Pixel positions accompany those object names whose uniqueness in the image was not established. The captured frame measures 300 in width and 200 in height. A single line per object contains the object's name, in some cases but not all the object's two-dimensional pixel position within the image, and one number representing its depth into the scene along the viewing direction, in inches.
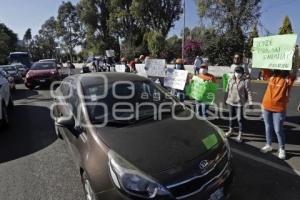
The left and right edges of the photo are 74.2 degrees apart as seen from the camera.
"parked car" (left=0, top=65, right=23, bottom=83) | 563.3
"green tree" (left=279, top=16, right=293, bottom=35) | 831.7
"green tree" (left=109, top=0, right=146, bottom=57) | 1063.8
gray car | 76.0
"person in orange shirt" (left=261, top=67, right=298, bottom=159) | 129.4
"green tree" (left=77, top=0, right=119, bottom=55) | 1228.5
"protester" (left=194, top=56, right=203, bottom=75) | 480.5
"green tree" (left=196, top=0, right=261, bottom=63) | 709.6
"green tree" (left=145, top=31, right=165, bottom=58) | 925.3
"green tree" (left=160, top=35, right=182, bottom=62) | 963.0
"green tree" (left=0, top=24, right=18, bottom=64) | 1356.9
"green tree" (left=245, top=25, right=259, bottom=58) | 685.7
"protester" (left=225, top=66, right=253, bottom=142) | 156.7
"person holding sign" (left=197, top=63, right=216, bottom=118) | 182.5
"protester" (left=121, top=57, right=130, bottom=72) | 299.6
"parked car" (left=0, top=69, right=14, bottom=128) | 200.6
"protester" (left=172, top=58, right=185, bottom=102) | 207.0
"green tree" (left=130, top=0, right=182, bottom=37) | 963.3
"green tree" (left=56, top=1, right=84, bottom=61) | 1847.4
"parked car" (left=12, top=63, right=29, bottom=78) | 706.0
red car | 431.0
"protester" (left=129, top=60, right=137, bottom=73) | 311.3
